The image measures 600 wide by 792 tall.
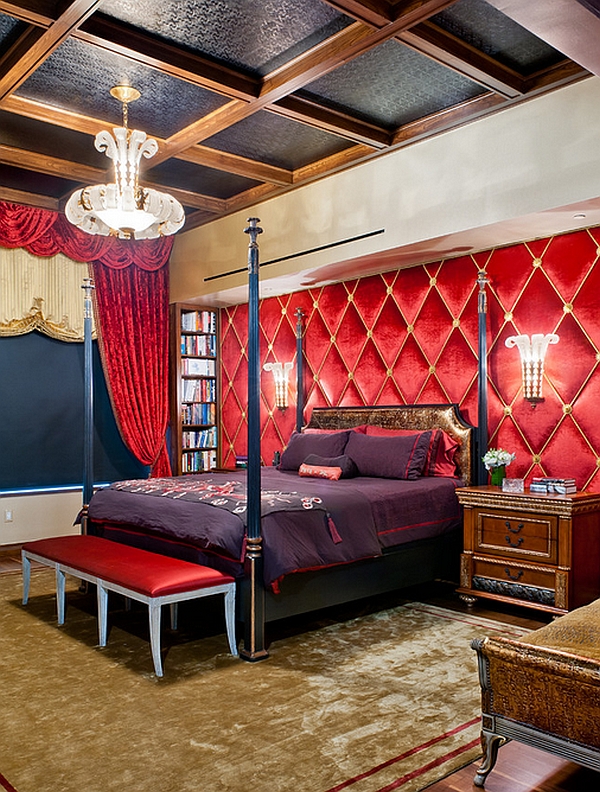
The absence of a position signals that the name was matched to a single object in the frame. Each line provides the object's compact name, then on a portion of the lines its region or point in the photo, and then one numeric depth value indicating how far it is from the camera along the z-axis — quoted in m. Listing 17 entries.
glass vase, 4.38
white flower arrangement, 4.34
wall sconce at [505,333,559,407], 4.37
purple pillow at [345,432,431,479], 4.70
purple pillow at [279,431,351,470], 5.23
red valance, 5.83
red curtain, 6.41
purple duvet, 3.47
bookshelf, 6.82
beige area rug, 2.25
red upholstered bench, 3.10
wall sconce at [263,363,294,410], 6.34
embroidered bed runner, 3.62
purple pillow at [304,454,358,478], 4.88
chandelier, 3.97
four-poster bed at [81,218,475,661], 3.39
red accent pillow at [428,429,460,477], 4.80
